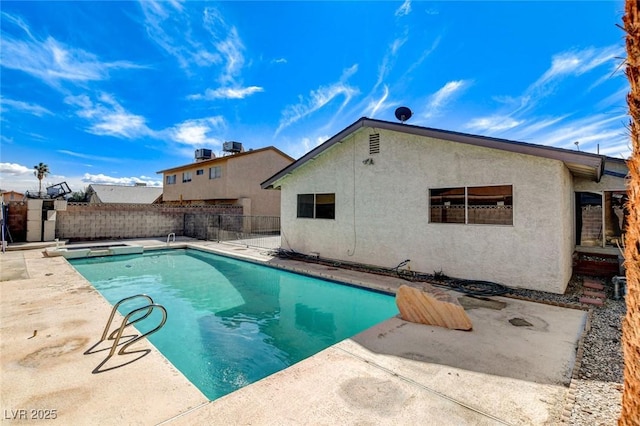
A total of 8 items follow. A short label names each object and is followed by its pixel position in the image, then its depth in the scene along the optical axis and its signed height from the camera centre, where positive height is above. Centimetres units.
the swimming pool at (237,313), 487 -240
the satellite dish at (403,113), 952 +358
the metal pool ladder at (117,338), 399 -189
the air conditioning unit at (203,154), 3053 +685
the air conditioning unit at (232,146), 2894 +731
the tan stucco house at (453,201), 698 +60
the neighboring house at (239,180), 2430 +347
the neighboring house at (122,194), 3781 +328
